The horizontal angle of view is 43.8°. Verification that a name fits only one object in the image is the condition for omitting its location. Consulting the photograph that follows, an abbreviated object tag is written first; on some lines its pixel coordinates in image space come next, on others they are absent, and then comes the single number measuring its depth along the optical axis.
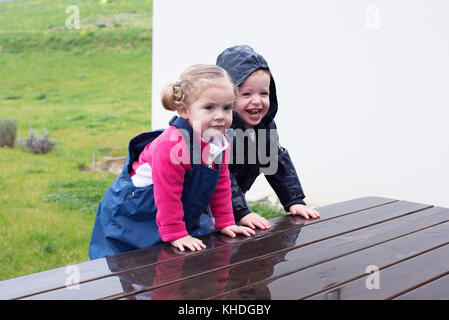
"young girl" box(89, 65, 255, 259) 2.00
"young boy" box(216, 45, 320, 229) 2.36
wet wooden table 1.57
